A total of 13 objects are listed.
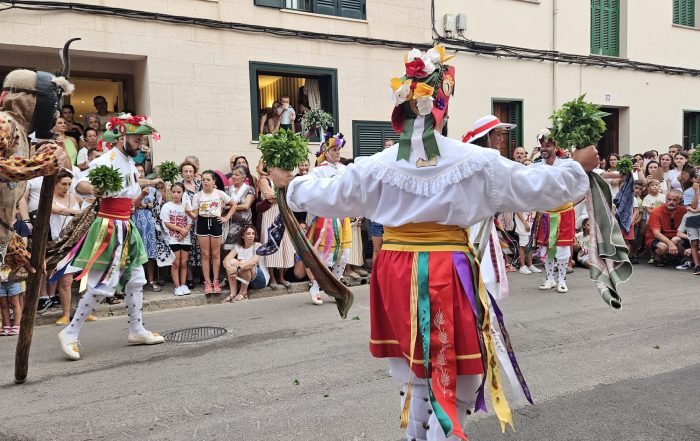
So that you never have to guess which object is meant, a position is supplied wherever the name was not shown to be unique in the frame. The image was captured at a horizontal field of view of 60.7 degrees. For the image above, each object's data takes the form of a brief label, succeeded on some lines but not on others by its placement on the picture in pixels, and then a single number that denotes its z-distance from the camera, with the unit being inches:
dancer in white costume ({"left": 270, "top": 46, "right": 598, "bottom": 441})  112.8
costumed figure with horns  161.0
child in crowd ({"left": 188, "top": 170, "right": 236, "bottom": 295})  358.9
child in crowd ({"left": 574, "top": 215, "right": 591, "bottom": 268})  449.7
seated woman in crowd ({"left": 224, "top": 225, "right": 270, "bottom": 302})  354.3
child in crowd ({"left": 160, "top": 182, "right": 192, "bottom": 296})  355.9
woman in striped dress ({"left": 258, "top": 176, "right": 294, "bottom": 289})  377.1
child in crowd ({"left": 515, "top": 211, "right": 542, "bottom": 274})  434.9
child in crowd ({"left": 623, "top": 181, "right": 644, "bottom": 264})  475.2
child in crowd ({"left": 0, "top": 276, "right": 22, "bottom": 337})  276.7
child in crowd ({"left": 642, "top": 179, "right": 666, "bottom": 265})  472.0
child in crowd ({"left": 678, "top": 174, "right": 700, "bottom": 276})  419.8
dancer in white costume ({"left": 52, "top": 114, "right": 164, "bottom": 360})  233.8
